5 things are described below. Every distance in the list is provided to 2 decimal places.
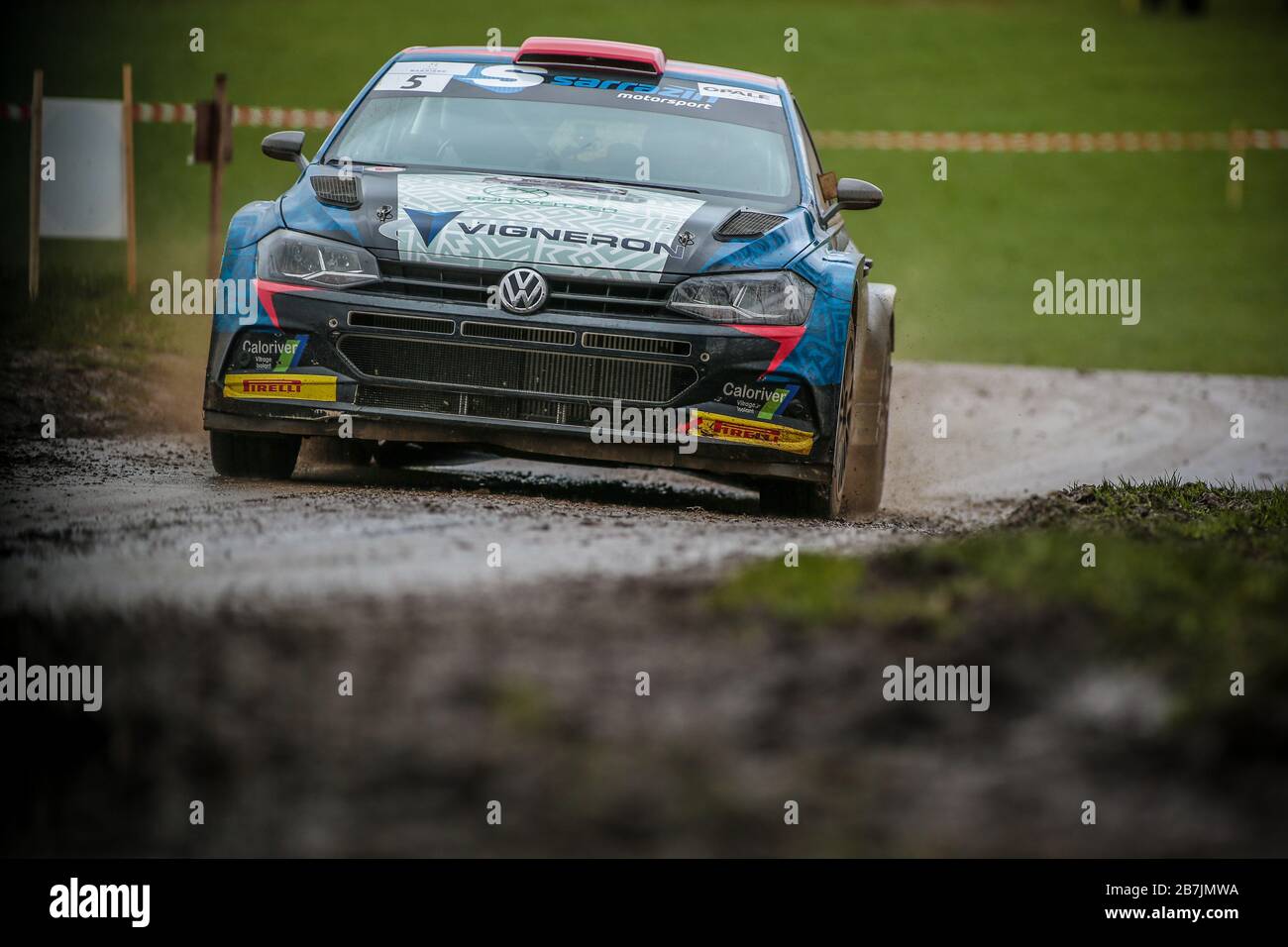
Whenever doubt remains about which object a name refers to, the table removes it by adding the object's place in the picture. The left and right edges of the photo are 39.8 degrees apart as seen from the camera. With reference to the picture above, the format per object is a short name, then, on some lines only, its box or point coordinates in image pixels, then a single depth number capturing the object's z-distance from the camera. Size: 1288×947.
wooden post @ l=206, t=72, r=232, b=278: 14.04
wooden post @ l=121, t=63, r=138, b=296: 13.56
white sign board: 13.42
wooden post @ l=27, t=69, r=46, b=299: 12.86
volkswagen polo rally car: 6.63
